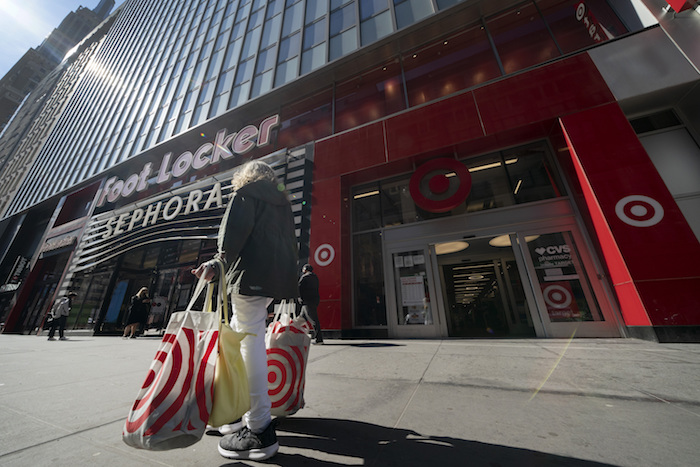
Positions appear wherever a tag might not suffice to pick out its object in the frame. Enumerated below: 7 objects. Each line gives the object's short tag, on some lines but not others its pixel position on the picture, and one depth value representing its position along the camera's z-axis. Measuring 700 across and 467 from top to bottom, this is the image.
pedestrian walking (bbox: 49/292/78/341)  8.25
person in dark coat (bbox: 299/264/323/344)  5.34
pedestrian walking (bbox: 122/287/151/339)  8.51
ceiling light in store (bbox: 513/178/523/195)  6.29
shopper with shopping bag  1.31
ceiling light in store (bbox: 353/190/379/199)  7.84
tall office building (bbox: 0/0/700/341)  4.87
